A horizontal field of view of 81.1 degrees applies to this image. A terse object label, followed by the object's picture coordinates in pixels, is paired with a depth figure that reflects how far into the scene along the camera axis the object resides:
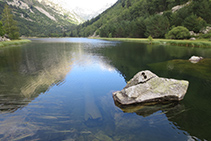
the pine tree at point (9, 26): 89.47
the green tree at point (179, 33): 86.16
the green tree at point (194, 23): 89.69
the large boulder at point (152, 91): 11.92
